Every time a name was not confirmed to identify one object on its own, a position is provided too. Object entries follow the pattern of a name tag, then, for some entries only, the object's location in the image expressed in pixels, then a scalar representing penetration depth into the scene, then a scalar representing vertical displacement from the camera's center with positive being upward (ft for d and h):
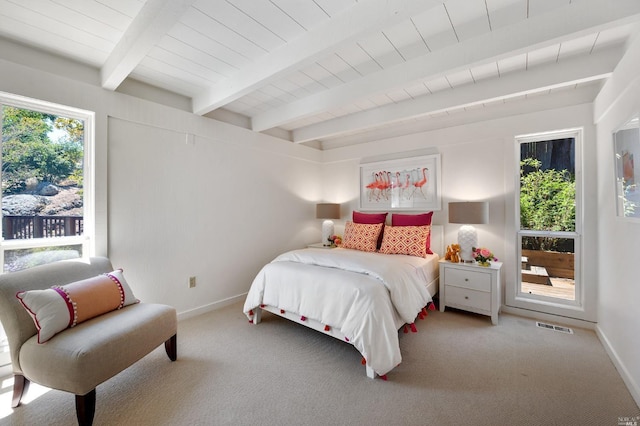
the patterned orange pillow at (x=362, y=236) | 11.43 -1.07
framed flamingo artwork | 11.74 +1.35
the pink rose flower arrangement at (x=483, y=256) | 9.40 -1.61
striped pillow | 5.12 -1.89
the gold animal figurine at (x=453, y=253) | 9.96 -1.60
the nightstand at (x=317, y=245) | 13.46 -1.71
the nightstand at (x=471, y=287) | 8.97 -2.69
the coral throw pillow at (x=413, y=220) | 11.25 -0.34
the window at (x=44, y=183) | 6.59 +0.84
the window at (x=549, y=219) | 9.18 -0.28
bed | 6.27 -2.35
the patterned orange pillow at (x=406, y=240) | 10.19 -1.13
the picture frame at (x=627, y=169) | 5.53 +0.98
